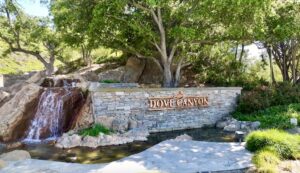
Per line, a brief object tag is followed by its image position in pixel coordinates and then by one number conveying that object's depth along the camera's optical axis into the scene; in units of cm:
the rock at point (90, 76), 2062
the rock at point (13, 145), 1104
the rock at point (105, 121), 1263
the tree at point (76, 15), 1509
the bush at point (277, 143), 741
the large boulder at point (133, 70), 2162
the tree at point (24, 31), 2279
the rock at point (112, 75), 2148
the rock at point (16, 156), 832
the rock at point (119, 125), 1267
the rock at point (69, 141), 1086
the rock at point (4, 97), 1505
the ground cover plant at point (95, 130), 1163
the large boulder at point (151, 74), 2148
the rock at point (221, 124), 1447
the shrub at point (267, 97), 1532
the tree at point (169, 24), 1415
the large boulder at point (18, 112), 1238
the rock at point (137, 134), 1191
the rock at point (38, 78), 1891
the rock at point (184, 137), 1133
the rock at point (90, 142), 1091
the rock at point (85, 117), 1257
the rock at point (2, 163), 760
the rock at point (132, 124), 1309
